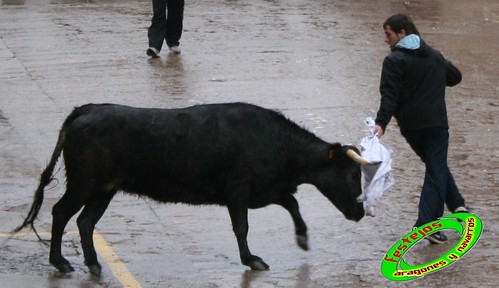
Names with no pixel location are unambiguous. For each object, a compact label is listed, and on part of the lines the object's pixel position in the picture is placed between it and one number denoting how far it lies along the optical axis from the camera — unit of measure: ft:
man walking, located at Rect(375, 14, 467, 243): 56.59
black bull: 54.03
